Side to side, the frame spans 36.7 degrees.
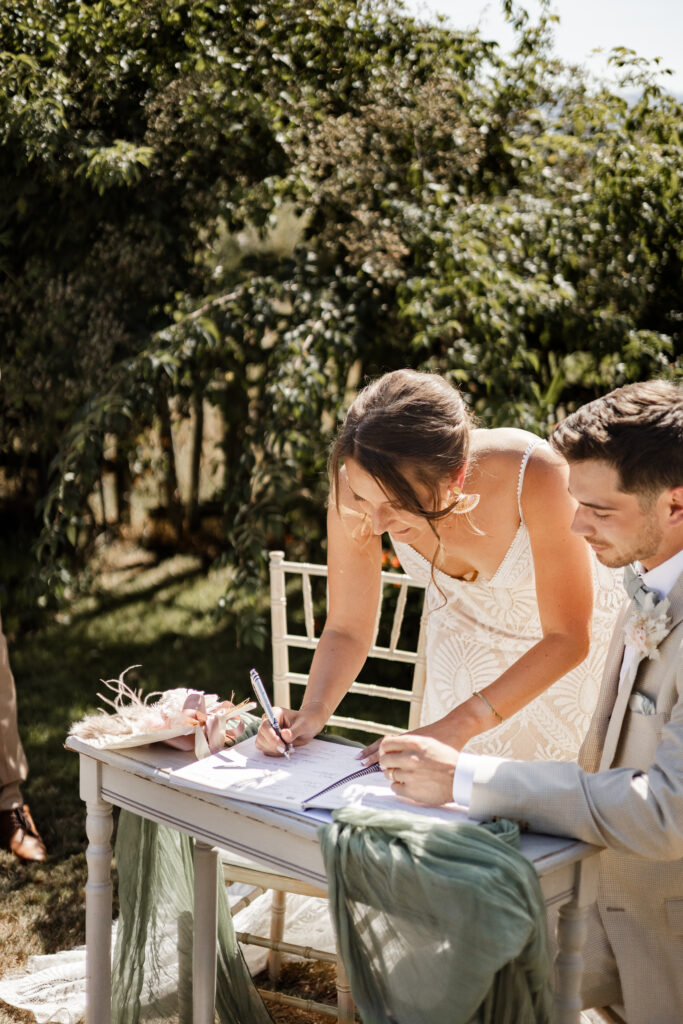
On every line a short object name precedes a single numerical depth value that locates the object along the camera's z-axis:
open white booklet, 1.66
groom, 1.55
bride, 2.01
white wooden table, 1.57
